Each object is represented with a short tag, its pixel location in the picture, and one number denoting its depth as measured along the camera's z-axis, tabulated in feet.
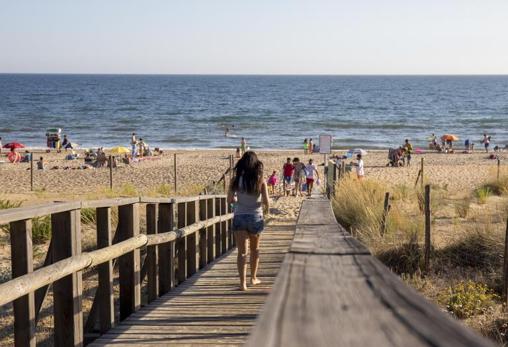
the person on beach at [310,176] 79.64
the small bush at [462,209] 54.67
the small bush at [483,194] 63.21
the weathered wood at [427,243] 35.63
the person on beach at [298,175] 81.61
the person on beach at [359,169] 83.56
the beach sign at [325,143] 81.51
